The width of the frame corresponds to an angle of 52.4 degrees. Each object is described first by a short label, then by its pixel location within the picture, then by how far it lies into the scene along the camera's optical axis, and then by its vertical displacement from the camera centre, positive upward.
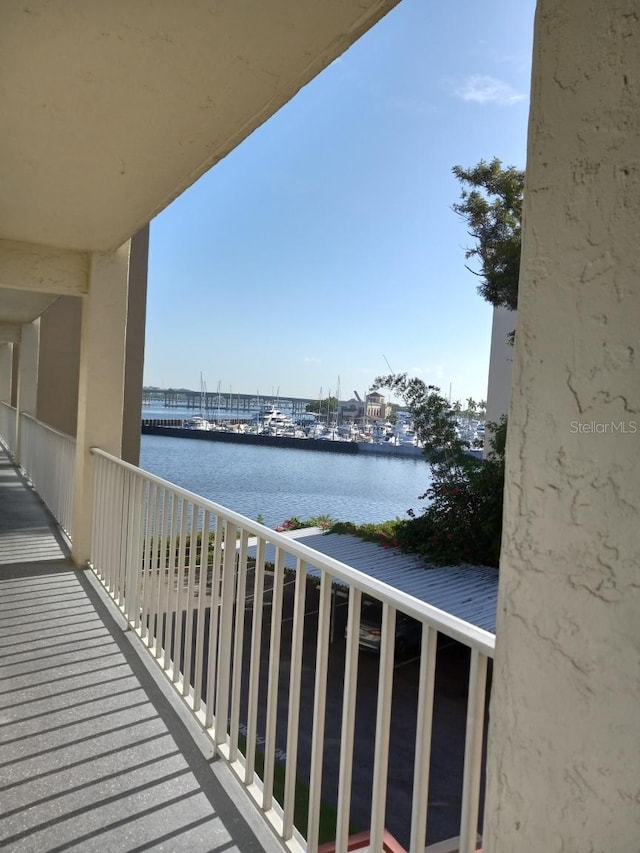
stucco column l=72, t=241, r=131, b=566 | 4.76 +0.16
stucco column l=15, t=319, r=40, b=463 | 9.73 +0.25
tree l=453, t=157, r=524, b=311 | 14.53 +4.47
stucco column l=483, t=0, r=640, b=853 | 0.78 -0.06
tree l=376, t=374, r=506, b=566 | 13.00 -1.69
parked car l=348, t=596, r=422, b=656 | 9.34 -3.32
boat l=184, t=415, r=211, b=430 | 56.19 -2.09
